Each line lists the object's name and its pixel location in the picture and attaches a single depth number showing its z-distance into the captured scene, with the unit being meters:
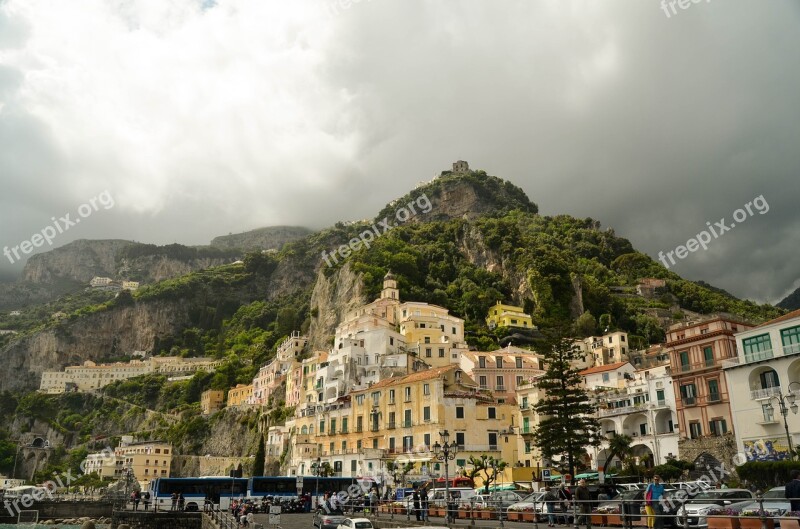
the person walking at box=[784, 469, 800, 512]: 14.55
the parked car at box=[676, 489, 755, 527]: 19.81
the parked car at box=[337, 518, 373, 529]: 23.84
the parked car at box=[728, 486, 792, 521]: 16.69
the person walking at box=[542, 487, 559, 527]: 22.29
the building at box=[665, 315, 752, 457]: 41.78
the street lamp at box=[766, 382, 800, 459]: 29.59
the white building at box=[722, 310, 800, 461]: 36.50
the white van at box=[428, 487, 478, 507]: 33.31
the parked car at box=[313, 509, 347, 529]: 26.44
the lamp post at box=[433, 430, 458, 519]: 32.28
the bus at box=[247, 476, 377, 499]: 46.16
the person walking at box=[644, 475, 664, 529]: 17.08
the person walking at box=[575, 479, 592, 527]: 19.08
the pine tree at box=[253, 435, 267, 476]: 76.38
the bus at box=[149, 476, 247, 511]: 45.94
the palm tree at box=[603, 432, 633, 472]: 44.81
